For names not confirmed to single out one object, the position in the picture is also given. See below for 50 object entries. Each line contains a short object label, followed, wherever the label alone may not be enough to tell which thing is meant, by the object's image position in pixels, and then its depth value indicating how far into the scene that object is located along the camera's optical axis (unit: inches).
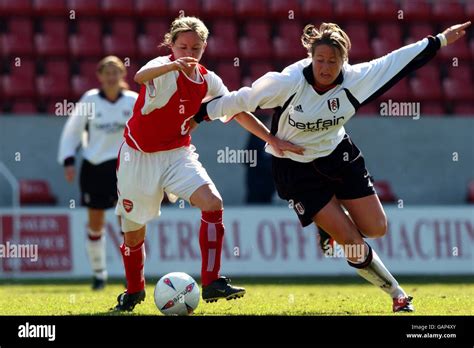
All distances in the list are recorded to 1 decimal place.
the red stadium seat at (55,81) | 662.5
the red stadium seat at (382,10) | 714.2
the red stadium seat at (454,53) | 709.3
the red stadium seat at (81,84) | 662.5
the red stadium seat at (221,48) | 685.2
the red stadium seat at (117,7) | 694.5
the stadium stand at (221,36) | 672.4
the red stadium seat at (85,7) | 685.3
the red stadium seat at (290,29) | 701.3
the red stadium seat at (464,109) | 683.1
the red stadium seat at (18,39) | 671.8
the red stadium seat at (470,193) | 646.5
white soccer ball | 320.5
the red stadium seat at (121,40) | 682.8
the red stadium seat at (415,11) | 717.3
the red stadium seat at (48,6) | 682.2
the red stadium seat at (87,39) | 681.0
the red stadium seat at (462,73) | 705.0
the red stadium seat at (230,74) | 670.6
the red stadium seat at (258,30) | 701.9
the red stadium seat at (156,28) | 692.1
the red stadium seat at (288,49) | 688.4
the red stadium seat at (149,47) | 682.2
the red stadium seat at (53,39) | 677.9
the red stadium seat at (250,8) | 705.0
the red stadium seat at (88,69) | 673.6
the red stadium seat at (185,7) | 689.6
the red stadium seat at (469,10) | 716.2
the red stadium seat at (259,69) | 682.3
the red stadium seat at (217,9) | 698.2
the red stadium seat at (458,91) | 696.4
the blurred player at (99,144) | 480.7
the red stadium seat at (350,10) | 707.4
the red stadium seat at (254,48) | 690.8
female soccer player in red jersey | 320.5
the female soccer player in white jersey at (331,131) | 320.2
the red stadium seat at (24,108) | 647.1
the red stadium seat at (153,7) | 695.7
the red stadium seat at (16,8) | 677.9
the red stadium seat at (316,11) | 703.1
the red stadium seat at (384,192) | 625.8
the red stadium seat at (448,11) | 715.4
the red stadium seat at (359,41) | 698.8
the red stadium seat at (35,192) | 611.8
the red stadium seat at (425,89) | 696.4
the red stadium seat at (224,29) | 695.7
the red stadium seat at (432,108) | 685.9
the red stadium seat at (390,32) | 709.9
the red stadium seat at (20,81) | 662.5
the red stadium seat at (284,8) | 703.7
